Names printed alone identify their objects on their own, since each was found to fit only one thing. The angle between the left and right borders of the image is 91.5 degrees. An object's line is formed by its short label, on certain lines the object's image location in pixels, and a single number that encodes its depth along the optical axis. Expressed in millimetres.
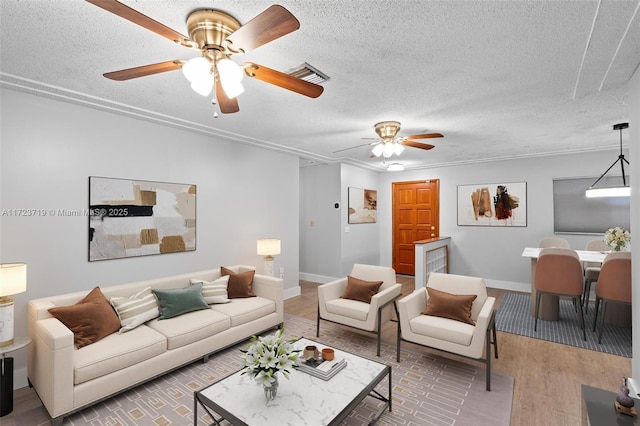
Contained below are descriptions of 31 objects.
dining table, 4195
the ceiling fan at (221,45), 1375
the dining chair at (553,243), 5023
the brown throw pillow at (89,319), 2516
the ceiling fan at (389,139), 3602
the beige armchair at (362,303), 3334
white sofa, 2207
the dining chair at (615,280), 3480
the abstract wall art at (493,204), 5824
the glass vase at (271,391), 1926
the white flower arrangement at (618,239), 4074
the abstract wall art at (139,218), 3193
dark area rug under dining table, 3477
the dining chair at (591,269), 4449
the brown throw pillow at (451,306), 2984
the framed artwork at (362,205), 6605
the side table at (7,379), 2301
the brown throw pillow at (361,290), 3643
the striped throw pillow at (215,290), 3545
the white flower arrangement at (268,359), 1860
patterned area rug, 2258
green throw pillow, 3141
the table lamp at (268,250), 4500
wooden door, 6898
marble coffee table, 1803
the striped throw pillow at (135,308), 2865
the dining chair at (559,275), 3773
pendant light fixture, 3779
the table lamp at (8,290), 2281
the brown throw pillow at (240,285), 3828
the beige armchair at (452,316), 2682
